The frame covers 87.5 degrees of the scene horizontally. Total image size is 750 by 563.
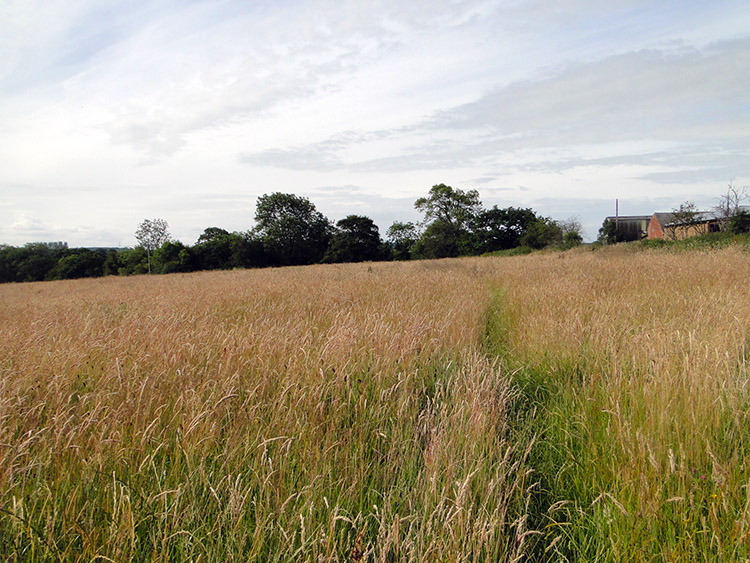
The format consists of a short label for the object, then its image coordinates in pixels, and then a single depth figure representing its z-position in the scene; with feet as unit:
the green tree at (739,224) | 96.37
